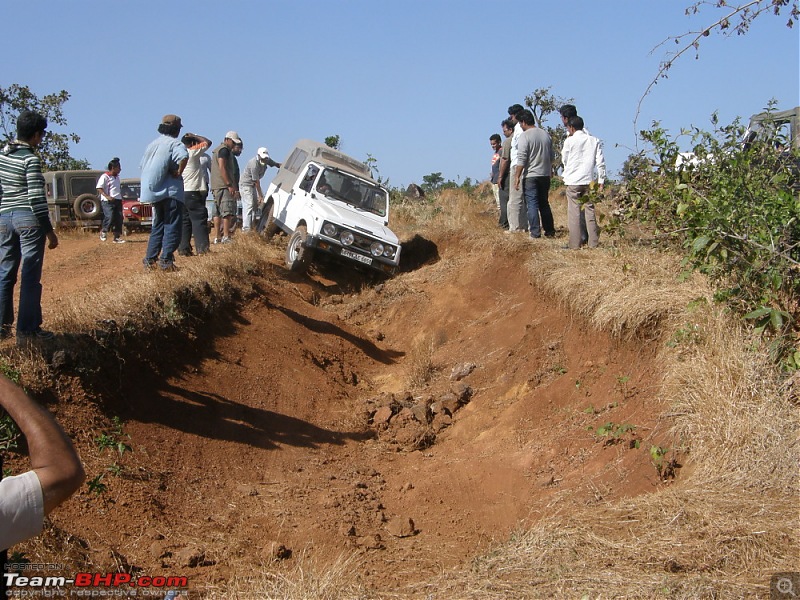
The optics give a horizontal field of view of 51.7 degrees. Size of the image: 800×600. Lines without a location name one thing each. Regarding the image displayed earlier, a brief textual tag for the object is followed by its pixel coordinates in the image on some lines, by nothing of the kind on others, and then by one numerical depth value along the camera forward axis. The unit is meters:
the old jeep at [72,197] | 19.14
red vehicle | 19.72
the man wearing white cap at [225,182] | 12.48
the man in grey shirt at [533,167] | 10.77
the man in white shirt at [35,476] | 2.43
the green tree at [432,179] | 35.19
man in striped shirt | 6.07
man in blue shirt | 8.88
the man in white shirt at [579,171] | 10.10
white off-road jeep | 12.62
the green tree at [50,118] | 22.84
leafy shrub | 5.68
